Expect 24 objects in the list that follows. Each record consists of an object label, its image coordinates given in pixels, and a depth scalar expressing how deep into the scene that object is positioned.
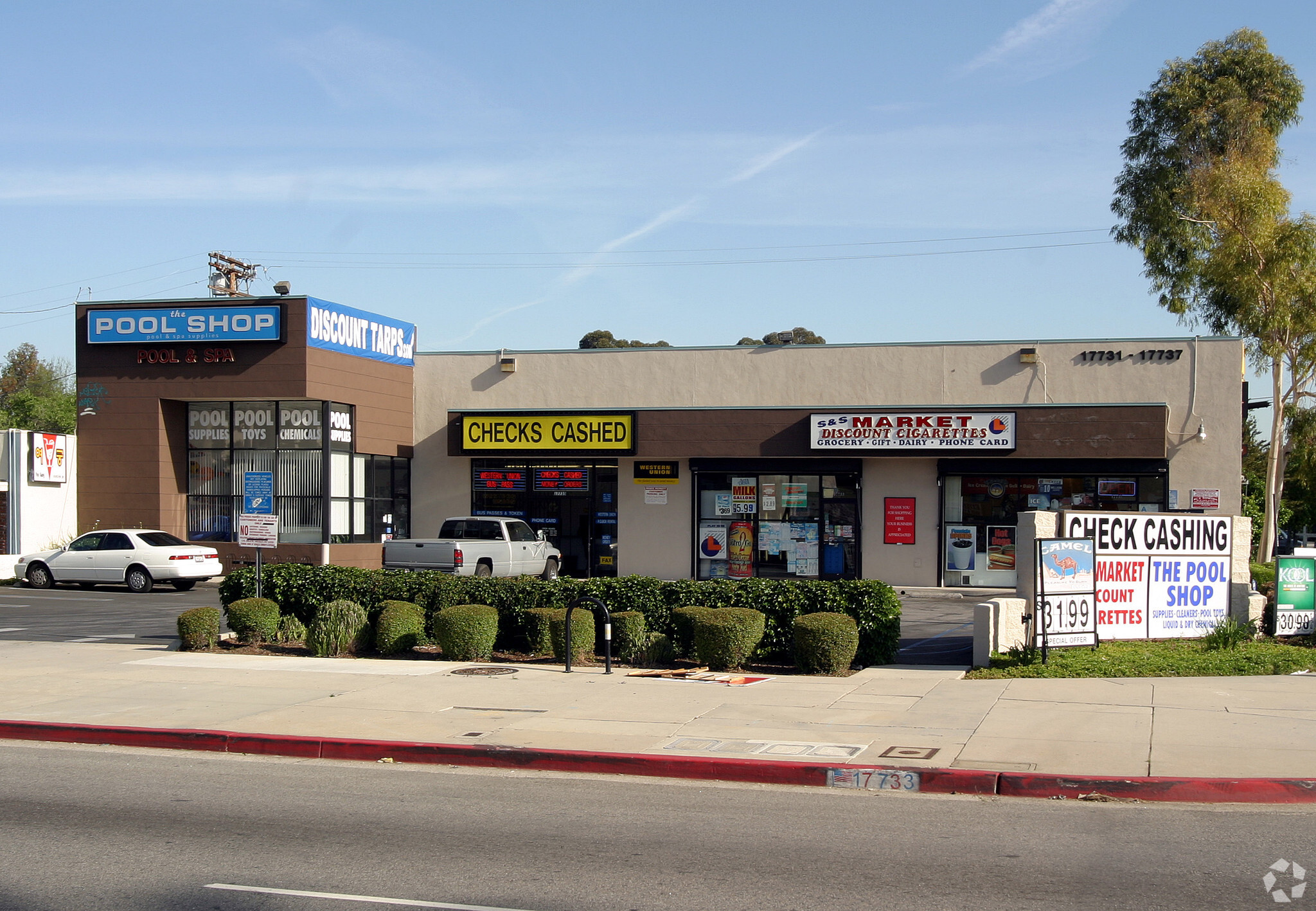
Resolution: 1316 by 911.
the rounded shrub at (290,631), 17.11
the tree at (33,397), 59.97
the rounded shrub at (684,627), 14.83
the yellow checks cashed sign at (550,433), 29.39
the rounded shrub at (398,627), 15.91
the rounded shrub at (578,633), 14.98
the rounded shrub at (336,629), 16.06
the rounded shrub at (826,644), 13.94
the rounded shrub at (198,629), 16.52
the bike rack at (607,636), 13.88
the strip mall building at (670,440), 26.97
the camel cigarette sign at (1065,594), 14.12
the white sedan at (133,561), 26.84
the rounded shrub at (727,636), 14.29
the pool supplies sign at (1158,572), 15.05
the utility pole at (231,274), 46.69
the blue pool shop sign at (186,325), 28.02
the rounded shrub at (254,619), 16.75
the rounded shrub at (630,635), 15.05
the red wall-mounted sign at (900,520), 28.09
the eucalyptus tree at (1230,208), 27.81
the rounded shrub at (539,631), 15.52
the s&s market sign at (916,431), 27.05
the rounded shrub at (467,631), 15.38
